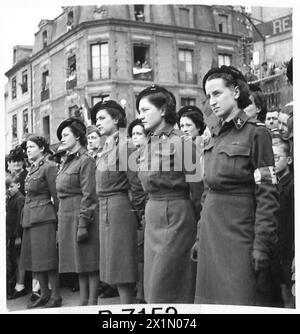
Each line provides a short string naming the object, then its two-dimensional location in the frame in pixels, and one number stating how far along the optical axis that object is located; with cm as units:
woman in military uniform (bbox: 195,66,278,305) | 312
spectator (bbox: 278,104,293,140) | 410
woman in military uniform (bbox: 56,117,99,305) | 429
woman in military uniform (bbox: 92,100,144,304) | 412
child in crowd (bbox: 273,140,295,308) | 380
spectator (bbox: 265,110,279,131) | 404
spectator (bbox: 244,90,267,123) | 378
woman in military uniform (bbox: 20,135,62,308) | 461
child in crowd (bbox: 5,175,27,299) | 444
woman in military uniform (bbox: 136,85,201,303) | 365
